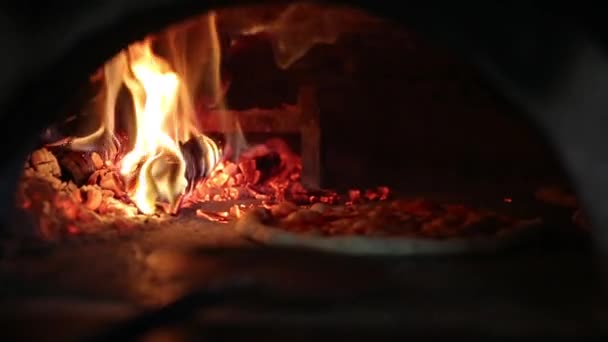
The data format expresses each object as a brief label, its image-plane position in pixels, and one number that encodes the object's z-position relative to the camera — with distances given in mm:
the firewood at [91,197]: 1739
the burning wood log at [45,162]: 1721
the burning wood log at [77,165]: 1765
